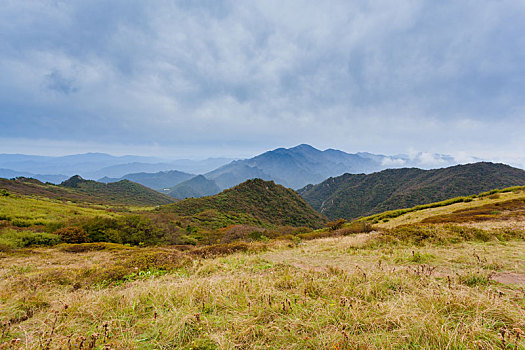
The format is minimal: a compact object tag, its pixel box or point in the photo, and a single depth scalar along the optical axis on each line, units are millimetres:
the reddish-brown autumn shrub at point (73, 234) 12872
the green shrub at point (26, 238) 10771
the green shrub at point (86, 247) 10016
